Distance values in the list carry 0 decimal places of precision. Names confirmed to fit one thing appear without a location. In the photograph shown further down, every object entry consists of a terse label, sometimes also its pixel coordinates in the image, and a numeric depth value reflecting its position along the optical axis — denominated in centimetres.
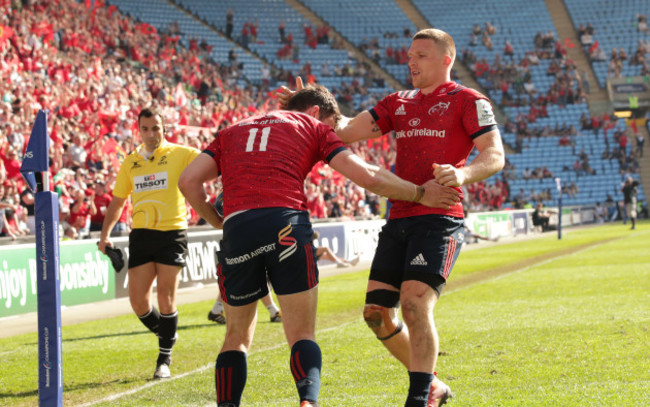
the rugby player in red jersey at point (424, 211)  1050
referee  1555
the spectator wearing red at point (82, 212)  3102
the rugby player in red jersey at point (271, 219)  922
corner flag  992
